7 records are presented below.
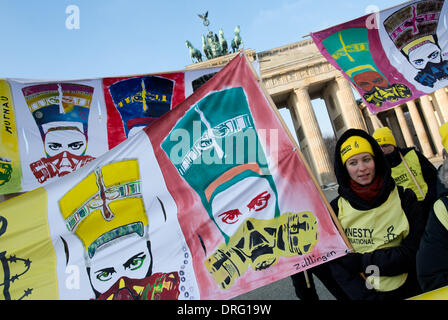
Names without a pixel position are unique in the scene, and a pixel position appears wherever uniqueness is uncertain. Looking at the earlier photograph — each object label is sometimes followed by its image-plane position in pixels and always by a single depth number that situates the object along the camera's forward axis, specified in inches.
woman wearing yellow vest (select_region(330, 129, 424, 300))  74.8
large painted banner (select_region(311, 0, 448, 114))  161.0
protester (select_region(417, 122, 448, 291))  57.5
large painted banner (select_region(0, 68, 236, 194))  202.1
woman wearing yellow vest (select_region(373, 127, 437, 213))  132.6
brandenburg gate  1056.2
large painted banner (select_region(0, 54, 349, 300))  93.0
